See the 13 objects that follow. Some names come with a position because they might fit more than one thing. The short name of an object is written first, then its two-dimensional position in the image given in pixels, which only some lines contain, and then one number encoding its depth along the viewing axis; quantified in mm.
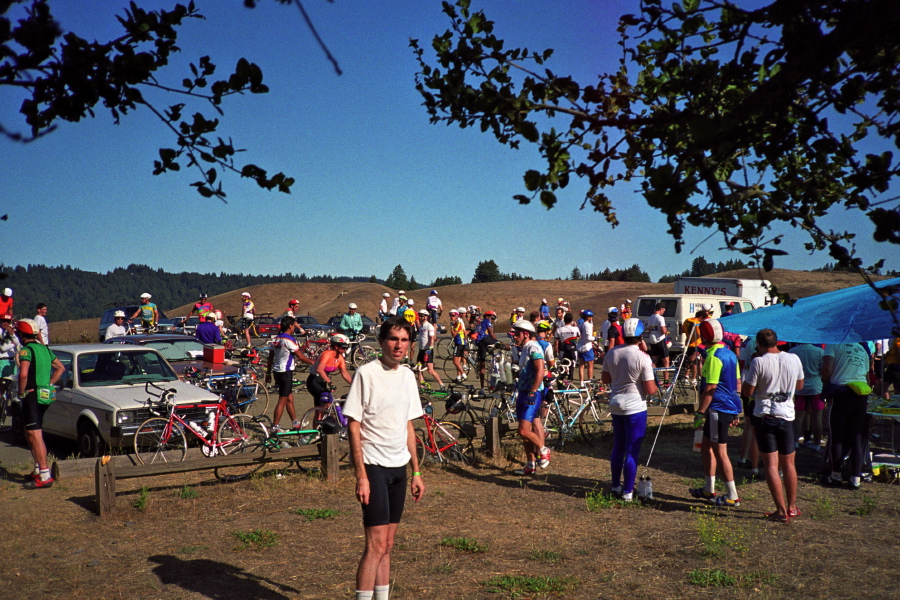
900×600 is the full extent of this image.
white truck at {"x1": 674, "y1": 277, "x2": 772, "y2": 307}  26234
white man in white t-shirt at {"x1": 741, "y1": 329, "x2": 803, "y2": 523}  7145
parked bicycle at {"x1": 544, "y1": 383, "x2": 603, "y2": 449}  11312
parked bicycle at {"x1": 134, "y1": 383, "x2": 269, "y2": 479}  9148
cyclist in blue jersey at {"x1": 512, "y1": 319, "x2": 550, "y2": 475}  8875
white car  9375
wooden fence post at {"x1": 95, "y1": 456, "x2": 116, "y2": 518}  7371
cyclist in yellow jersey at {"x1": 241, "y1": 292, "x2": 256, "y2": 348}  29055
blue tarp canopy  8586
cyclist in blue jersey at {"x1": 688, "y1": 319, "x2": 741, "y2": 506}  7555
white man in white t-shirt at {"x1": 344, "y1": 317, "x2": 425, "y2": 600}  4559
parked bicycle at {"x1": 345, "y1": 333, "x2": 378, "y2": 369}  20641
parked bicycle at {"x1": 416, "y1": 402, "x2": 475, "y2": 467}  9734
